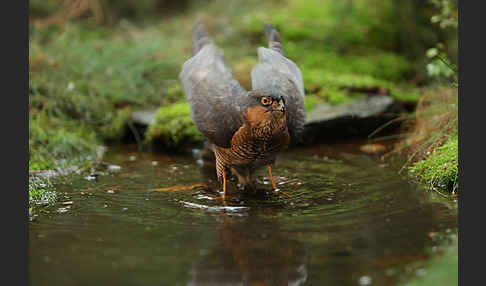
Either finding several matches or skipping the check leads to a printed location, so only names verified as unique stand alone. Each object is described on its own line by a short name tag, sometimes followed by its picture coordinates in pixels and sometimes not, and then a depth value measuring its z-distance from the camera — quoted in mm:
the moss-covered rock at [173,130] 12391
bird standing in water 8102
